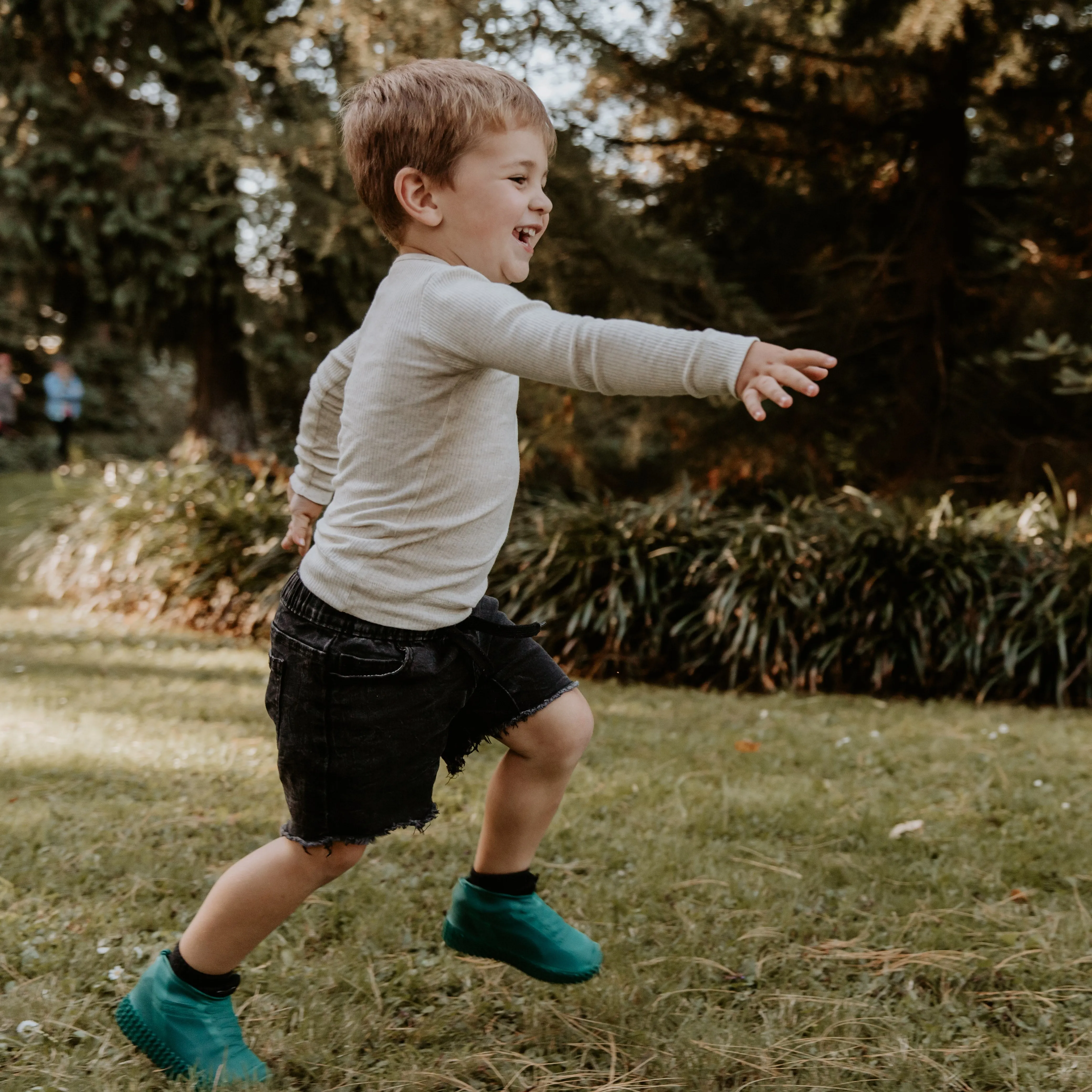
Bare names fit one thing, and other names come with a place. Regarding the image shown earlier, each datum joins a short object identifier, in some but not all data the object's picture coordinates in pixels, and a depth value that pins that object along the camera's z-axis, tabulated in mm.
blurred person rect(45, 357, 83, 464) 14234
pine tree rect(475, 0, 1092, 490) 5801
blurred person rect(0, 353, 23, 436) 15102
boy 1735
